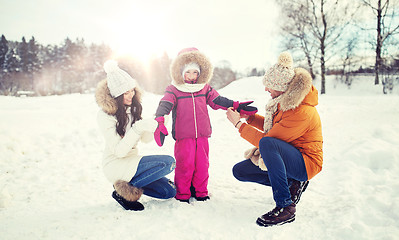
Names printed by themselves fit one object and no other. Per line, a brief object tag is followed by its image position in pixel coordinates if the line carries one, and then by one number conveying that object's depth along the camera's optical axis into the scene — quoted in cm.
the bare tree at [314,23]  1410
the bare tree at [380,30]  1316
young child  281
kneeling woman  235
